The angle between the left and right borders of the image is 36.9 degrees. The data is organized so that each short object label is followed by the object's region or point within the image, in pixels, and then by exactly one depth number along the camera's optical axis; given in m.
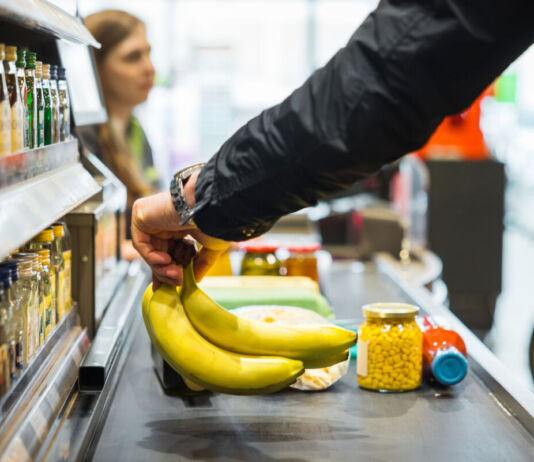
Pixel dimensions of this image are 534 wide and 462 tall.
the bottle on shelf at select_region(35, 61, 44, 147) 1.56
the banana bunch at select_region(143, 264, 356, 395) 1.45
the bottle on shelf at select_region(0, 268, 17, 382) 1.18
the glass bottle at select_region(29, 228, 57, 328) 1.53
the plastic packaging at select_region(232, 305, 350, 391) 1.70
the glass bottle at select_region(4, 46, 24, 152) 1.29
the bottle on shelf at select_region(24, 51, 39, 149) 1.47
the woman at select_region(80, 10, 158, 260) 3.26
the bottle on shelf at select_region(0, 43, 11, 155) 1.21
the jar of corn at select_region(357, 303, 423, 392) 1.65
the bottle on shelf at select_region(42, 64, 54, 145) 1.62
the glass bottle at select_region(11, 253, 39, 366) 1.34
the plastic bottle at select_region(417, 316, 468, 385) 1.69
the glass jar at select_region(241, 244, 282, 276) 2.40
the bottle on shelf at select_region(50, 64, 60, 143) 1.70
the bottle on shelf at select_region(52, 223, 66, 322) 1.65
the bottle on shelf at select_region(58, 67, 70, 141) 1.80
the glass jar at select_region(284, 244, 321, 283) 2.46
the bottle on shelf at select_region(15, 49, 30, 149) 1.37
